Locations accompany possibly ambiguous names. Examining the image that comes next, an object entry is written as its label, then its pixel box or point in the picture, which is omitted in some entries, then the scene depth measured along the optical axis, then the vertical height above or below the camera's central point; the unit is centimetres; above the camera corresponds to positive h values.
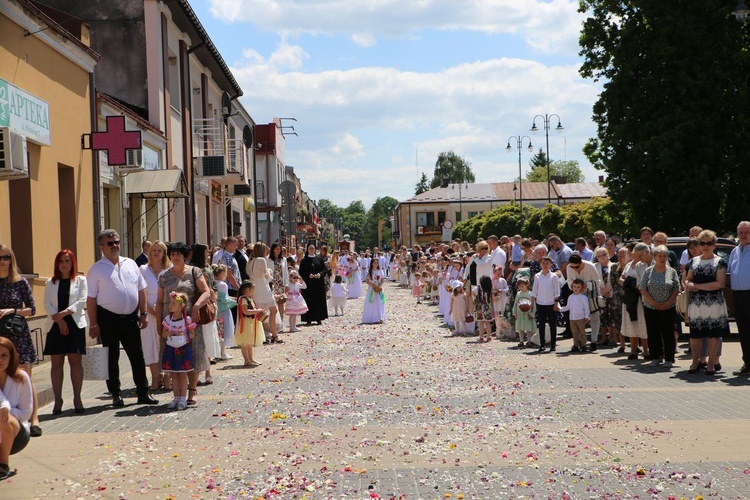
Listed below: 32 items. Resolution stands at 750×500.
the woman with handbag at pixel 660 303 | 1359 -105
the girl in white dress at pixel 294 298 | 2172 -135
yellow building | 1416 +163
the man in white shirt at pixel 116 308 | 1071 -73
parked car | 1788 -41
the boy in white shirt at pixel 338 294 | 2795 -168
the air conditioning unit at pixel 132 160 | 2055 +170
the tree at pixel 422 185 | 17875 +886
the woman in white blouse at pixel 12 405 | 730 -123
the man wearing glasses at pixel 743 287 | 1238 -79
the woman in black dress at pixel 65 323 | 1040 -85
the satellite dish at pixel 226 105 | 3766 +520
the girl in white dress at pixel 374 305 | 2372 -171
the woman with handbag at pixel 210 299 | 1204 -69
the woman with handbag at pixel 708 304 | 1259 -101
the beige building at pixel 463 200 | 12031 +389
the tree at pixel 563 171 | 15462 +920
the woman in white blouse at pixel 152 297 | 1194 -69
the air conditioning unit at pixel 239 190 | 3884 +191
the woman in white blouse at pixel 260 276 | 1806 -71
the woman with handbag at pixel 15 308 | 941 -62
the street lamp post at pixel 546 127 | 5732 +598
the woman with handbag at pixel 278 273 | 2077 -77
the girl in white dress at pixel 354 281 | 3925 -186
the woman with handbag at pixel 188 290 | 1085 -57
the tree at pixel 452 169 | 13788 +890
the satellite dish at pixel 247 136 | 4588 +478
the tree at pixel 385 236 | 18519 -32
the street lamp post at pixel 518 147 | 6397 +544
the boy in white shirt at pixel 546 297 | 1614 -111
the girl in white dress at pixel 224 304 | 1539 -103
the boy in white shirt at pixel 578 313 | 1597 -136
